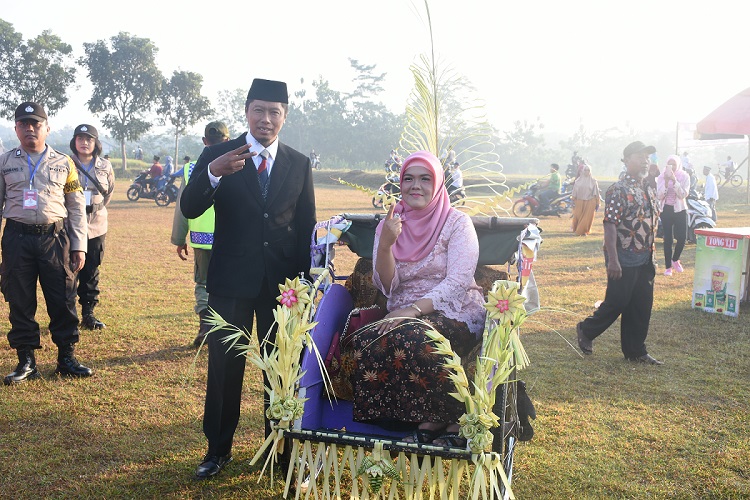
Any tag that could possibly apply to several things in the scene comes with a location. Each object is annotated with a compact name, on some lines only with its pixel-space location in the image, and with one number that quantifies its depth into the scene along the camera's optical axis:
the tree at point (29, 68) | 37.97
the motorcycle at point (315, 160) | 39.41
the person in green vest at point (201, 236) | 5.31
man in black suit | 3.35
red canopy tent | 9.67
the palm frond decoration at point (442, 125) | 4.29
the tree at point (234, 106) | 72.00
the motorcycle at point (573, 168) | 22.23
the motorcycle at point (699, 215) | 12.69
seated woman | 2.91
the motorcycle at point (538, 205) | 18.39
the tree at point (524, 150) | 62.78
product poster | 7.34
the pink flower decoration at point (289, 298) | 2.93
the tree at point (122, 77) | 41.97
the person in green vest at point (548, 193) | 18.48
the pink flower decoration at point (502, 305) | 2.71
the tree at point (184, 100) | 42.22
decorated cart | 2.55
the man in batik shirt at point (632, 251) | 5.36
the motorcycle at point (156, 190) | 20.73
